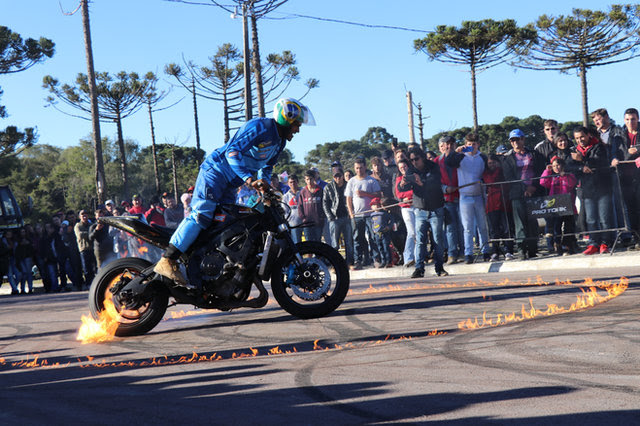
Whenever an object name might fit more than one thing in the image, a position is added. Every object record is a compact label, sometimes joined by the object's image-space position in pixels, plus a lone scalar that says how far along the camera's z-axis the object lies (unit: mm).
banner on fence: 12141
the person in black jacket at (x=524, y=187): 12641
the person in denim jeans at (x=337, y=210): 14844
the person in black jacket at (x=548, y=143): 12797
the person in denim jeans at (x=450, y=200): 13148
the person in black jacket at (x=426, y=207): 11867
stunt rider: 6875
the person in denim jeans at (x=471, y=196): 12945
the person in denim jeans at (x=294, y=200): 15652
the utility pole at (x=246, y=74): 23594
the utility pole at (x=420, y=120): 50556
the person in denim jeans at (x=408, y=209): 13031
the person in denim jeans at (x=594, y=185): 11859
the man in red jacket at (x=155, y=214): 16438
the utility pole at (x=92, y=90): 24344
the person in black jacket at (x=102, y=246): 16062
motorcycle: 6859
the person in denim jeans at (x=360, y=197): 14562
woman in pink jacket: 12266
